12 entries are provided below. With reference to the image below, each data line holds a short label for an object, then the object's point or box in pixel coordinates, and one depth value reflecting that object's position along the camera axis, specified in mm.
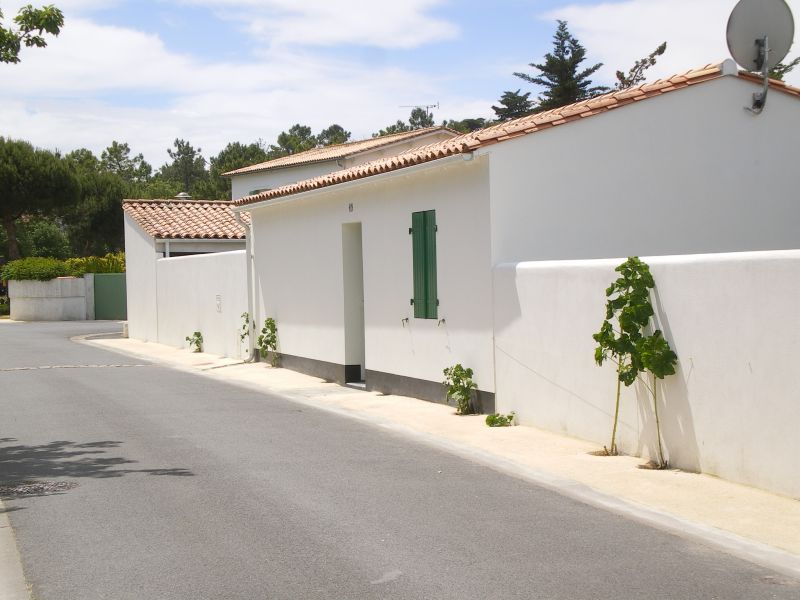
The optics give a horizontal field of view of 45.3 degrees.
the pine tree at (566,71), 44250
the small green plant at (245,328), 20250
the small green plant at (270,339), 18969
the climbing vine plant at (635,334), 8547
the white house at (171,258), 24234
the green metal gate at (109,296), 40750
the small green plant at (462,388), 12359
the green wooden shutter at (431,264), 13211
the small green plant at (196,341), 23375
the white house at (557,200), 11984
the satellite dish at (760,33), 11820
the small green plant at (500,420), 11430
